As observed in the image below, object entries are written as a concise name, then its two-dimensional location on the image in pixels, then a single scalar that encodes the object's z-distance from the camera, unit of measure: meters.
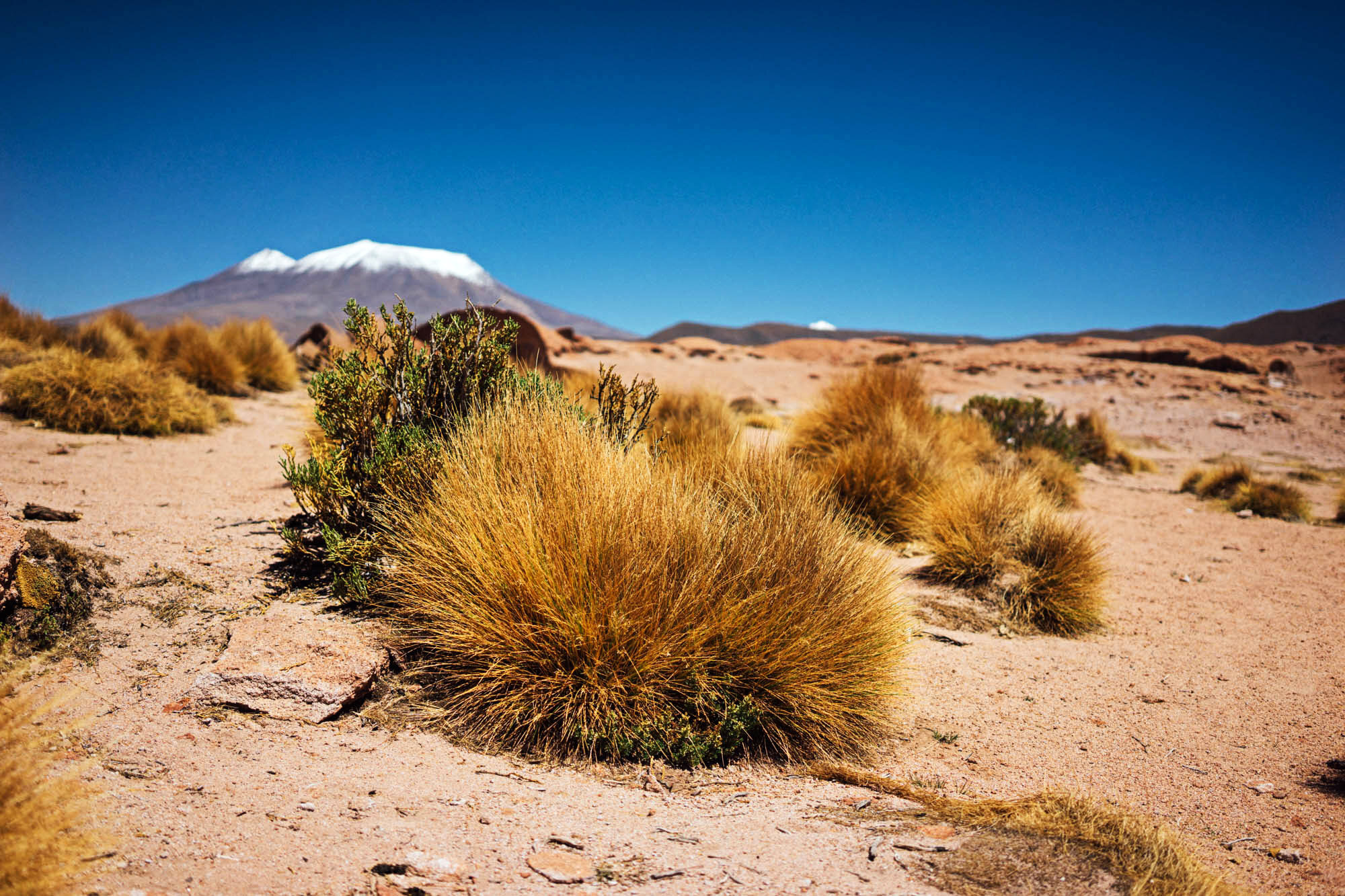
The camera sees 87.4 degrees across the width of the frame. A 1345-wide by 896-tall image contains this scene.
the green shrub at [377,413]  3.65
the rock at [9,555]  2.58
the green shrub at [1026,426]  9.57
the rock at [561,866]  1.85
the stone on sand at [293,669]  2.57
